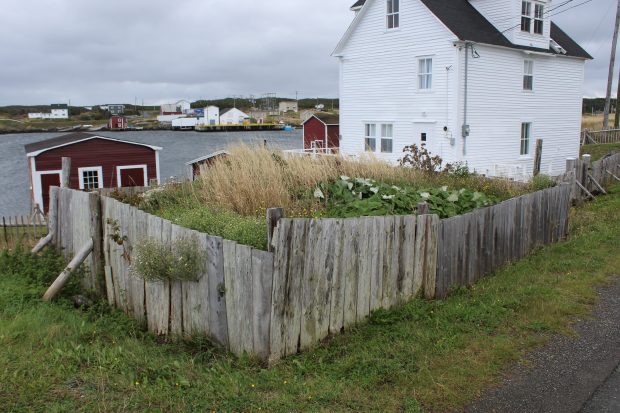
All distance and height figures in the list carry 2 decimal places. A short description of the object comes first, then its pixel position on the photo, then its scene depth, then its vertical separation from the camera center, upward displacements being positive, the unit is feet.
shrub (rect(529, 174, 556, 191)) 44.07 -4.61
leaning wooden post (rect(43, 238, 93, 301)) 24.08 -6.22
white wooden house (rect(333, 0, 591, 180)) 73.77 +6.34
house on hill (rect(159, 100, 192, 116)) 549.95 +19.76
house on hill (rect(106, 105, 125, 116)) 543.18 +19.07
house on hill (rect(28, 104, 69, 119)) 522.47 +14.04
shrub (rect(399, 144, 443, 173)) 46.56 -3.07
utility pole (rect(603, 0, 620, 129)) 114.21 +9.67
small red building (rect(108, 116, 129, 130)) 447.01 +4.48
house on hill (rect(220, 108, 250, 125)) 461.37 +8.53
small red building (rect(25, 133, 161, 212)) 90.07 -5.54
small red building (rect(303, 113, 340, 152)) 134.31 -0.30
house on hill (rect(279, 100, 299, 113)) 516.73 +18.81
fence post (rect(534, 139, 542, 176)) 56.08 -3.09
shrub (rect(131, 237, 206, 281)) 19.40 -4.57
